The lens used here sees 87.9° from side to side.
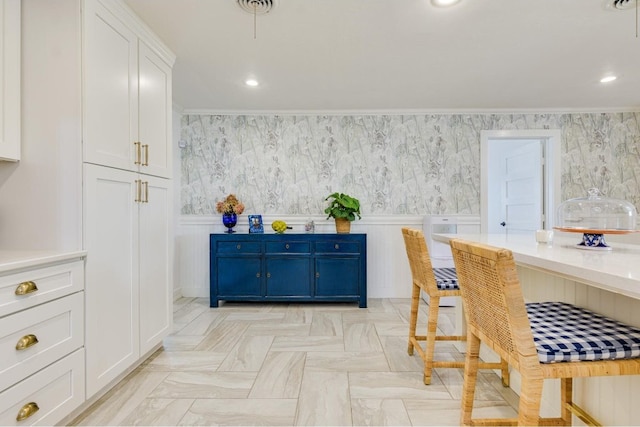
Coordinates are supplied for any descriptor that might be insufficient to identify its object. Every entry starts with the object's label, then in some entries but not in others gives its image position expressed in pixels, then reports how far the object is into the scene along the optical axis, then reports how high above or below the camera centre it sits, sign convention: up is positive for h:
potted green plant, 3.63 +0.01
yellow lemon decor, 3.69 -0.16
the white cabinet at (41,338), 1.25 -0.52
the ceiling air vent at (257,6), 1.89 +1.19
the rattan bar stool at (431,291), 1.90 -0.46
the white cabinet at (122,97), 1.64 +0.67
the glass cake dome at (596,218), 1.48 -0.03
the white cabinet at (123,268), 1.65 -0.33
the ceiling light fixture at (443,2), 1.88 +1.20
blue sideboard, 3.54 -0.59
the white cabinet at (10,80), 1.49 +0.60
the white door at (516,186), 4.05 +0.34
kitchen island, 0.94 -0.33
